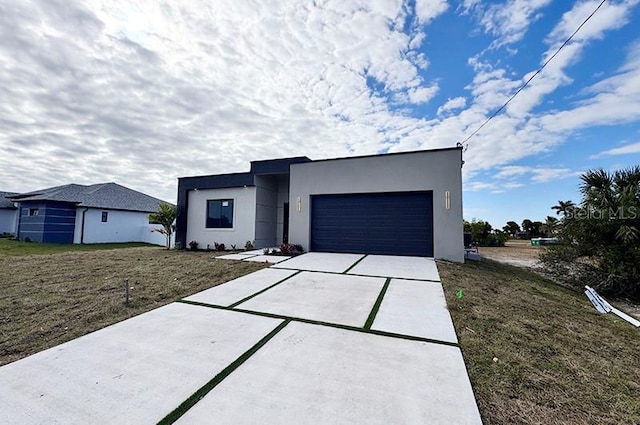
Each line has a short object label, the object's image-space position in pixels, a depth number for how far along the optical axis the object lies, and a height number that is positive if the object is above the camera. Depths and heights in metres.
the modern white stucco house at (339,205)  8.75 +0.89
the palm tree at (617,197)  6.75 +1.01
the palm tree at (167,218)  12.88 +0.25
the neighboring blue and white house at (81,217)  17.88 +0.33
